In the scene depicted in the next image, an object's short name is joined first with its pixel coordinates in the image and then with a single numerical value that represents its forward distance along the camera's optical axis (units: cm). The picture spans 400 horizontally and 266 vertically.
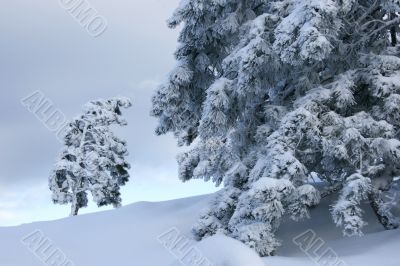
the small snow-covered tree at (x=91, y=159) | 2330
